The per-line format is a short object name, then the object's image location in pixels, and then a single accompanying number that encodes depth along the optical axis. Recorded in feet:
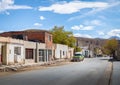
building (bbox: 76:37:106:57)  269.90
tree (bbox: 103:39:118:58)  216.90
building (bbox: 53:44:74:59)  132.68
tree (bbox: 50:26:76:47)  179.31
